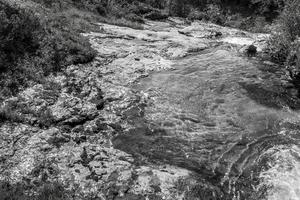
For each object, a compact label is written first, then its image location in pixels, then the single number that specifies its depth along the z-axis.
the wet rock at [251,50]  19.37
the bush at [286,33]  17.45
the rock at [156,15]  29.41
